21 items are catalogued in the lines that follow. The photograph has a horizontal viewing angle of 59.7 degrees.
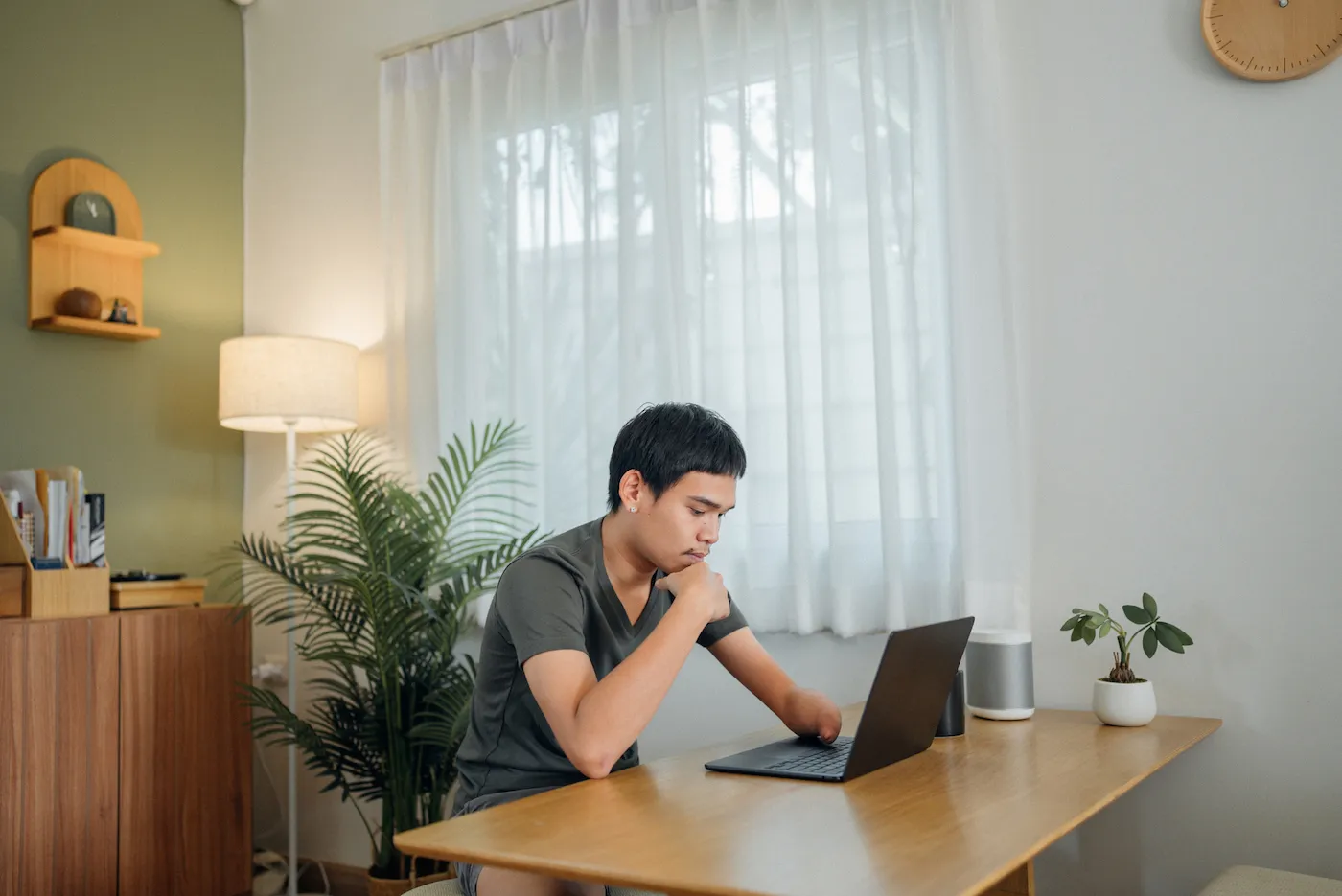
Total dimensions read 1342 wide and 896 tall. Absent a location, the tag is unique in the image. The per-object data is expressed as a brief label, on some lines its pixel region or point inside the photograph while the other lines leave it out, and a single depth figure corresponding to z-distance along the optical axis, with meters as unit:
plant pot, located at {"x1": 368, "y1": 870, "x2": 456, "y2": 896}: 3.04
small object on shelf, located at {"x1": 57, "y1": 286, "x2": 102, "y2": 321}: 3.28
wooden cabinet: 2.74
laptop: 1.63
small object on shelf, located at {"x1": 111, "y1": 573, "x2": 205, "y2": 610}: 3.04
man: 1.64
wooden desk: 1.17
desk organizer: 2.84
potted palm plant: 3.00
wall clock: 2.22
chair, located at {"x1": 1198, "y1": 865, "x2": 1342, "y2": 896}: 1.77
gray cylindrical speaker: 2.17
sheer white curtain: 2.58
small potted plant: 2.10
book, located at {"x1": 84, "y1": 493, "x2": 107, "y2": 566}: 3.06
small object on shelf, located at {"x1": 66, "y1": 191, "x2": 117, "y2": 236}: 3.36
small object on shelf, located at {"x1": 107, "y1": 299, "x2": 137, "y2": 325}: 3.40
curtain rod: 3.28
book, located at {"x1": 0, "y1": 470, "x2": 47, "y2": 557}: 2.93
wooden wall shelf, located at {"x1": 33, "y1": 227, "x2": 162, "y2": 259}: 3.26
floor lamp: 3.27
